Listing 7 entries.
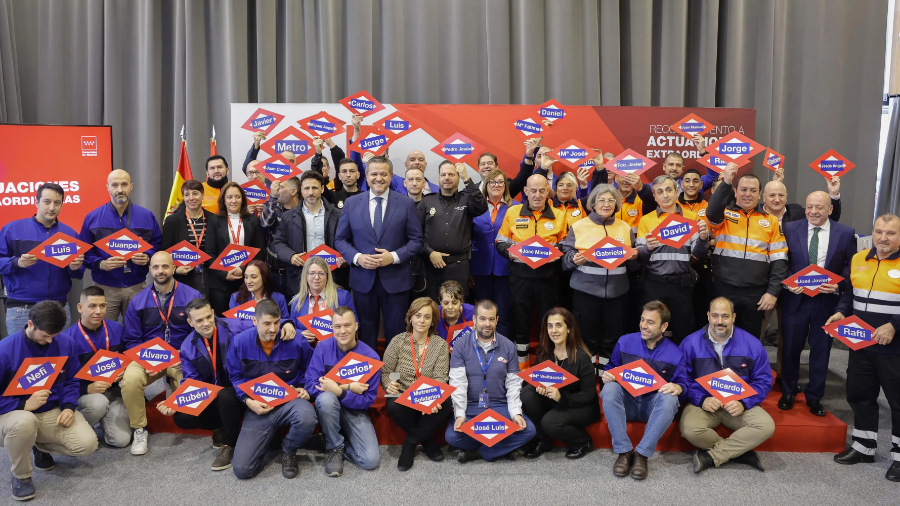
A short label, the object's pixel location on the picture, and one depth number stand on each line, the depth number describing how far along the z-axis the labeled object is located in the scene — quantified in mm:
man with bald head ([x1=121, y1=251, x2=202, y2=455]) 4277
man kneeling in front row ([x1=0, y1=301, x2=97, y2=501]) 3451
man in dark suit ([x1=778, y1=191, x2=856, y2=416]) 4207
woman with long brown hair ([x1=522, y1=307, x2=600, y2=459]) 3838
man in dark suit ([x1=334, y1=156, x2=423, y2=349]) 4418
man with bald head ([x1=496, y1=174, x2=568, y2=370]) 4531
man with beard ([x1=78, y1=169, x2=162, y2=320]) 4652
